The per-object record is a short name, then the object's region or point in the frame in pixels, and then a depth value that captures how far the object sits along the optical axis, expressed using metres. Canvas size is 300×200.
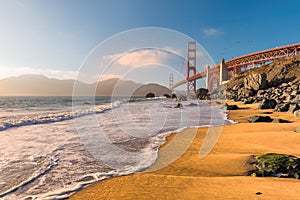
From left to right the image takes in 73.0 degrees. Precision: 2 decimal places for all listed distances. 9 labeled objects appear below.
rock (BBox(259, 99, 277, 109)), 18.30
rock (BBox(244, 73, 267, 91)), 33.34
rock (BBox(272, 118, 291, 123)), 10.53
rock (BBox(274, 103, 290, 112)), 15.30
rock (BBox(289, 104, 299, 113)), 13.98
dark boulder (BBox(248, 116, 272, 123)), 11.24
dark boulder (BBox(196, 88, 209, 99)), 52.74
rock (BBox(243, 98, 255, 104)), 25.67
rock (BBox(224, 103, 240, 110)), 20.36
